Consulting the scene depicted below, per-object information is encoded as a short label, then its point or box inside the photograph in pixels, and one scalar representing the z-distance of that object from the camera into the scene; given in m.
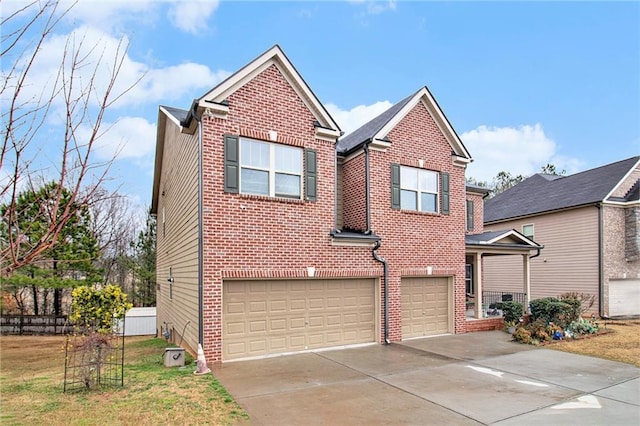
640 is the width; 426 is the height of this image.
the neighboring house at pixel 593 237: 19.06
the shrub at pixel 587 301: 18.56
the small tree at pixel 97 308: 7.25
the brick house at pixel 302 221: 9.73
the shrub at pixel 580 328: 13.08
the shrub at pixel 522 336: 11.96
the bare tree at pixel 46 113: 2.22
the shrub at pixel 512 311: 14.27
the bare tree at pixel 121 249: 28.37
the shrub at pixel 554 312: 13.09
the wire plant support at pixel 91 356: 7.08
